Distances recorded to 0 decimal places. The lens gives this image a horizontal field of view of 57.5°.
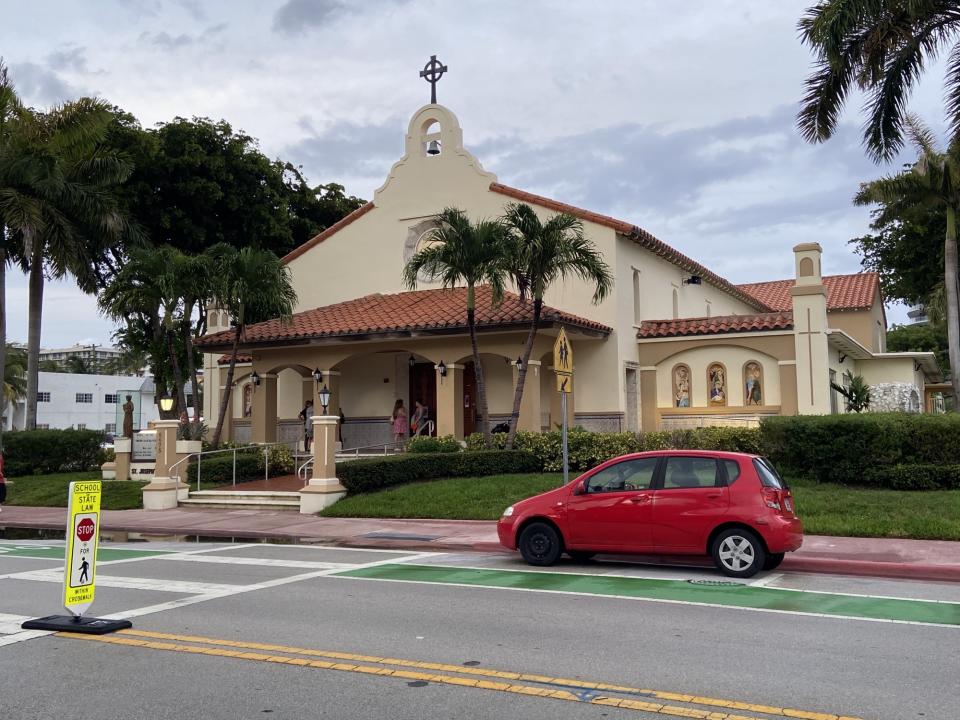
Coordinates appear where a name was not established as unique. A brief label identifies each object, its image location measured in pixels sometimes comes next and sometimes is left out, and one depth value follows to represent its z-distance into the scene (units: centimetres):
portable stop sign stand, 757
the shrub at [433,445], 2144
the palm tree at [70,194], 2656
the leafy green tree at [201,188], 3114
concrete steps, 1953
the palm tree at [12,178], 2522
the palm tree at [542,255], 2003
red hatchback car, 1016
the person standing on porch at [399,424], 2533
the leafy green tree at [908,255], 3478
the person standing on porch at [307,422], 2564
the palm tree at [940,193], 2545
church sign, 2462
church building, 2294
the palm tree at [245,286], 2333
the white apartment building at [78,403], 7056
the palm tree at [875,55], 1655
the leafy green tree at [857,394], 2531
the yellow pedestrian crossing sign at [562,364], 1402
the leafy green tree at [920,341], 5622
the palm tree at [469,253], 2009
